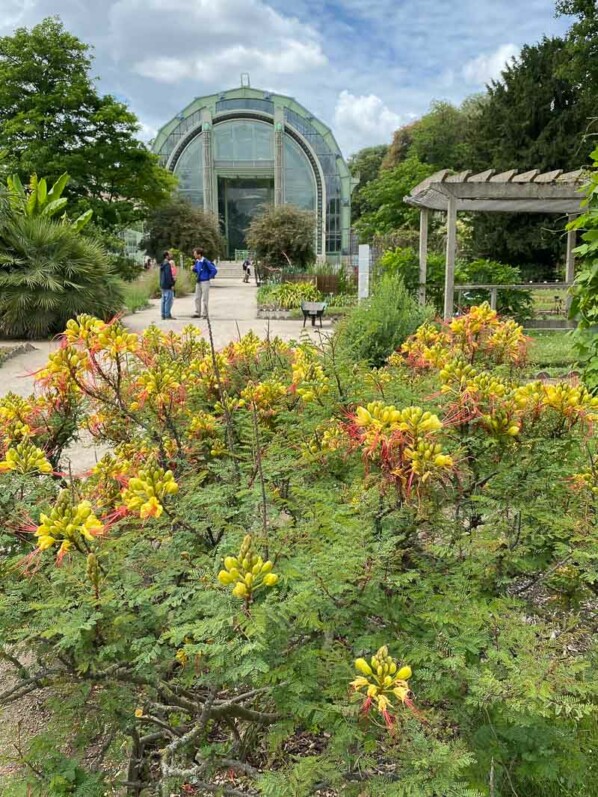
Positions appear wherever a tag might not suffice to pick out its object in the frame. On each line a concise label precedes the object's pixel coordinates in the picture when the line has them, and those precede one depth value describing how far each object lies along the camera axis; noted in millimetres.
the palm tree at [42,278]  11469
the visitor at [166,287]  14102
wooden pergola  9312
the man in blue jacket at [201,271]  13148
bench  13227
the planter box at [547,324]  11109
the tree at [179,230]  31312
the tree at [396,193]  31562
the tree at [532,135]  23266
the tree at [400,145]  46359
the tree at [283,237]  24016
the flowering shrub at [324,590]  1275
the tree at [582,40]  19297
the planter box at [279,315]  15672
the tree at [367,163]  59500
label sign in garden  11980
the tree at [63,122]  21906
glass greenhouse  39281
